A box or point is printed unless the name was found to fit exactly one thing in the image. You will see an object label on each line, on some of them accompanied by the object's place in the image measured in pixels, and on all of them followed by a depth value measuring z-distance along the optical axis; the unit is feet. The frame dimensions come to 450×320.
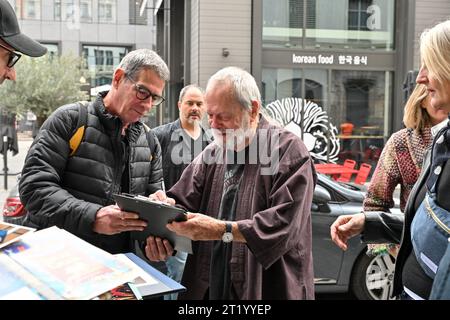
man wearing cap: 6.22
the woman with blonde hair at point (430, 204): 5.34
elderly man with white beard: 6.97
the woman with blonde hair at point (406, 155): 8.29
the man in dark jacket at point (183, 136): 15.33
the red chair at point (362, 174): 40.09
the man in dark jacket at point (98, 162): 7.64
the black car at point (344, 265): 16.53
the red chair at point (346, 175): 40.16
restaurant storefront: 47.39
